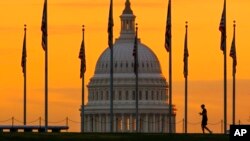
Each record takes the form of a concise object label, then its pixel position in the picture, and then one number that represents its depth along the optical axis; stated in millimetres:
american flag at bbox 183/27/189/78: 172625
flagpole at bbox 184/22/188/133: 173000
